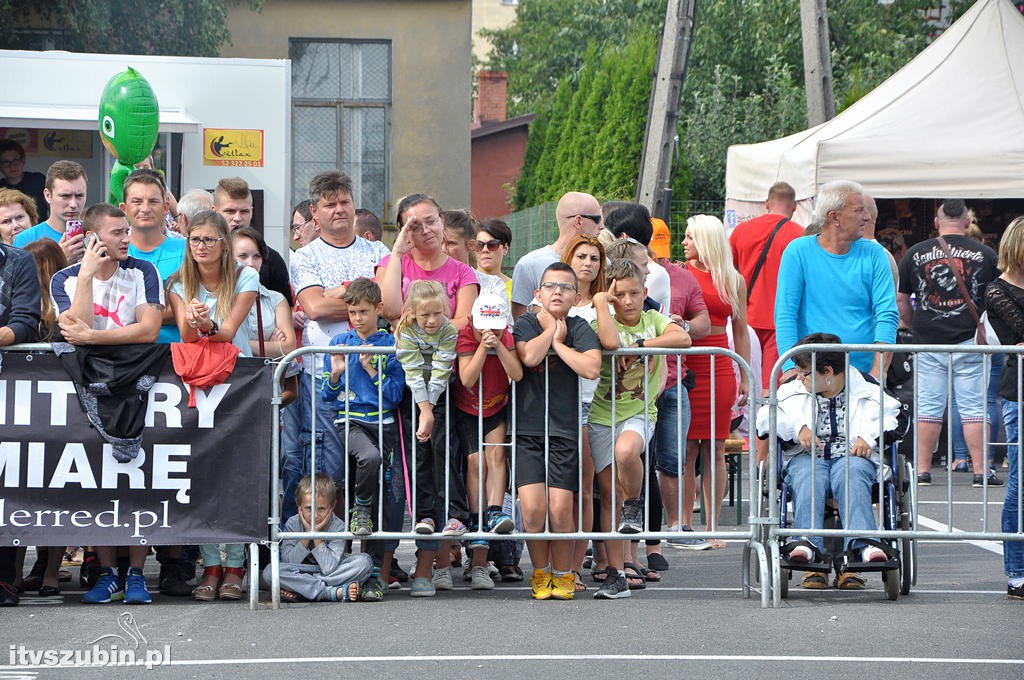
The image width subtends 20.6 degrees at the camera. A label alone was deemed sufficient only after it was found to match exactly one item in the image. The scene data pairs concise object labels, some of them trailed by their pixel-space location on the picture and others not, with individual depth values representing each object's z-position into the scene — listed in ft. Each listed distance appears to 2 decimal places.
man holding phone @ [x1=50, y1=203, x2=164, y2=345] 44.31
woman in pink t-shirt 47.27
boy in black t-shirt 45.53
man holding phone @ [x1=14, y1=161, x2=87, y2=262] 52.87
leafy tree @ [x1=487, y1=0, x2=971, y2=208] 164.03
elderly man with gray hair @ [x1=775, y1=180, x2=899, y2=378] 50.79
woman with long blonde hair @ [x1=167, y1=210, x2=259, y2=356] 45.08
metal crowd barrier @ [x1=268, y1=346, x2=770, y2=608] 45.26
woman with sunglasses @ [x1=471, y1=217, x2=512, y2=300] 51.74
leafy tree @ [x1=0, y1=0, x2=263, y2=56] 133.40
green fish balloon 74.79
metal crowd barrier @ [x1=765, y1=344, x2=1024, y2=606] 45.23
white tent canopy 86.81
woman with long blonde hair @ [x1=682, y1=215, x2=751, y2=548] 55.81
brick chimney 329.33
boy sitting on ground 45.71
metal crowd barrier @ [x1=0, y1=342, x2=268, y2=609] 44.44
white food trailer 89.97
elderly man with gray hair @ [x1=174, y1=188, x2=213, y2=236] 54.18
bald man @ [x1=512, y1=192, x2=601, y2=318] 50.20
